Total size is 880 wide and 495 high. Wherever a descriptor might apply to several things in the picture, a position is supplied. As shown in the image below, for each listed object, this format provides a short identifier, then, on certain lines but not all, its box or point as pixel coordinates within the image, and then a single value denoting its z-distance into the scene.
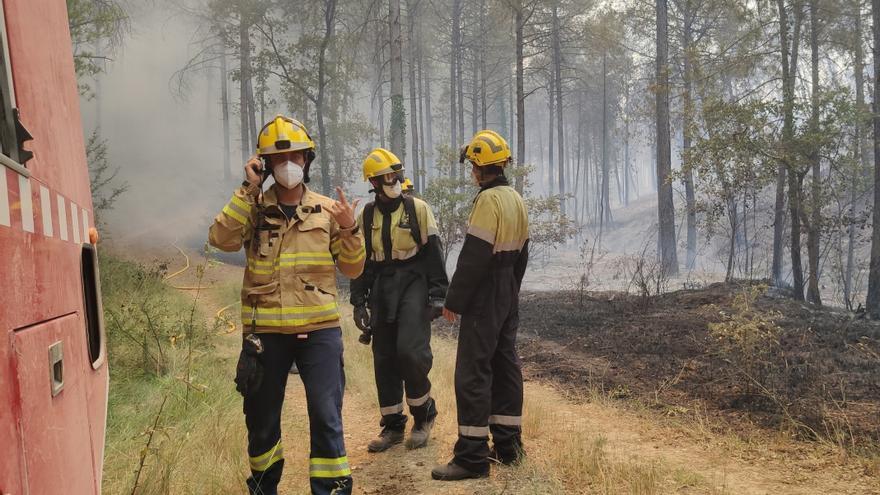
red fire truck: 1.17
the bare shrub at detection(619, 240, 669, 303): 11.00
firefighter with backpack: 4.53
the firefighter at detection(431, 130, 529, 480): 3.96
